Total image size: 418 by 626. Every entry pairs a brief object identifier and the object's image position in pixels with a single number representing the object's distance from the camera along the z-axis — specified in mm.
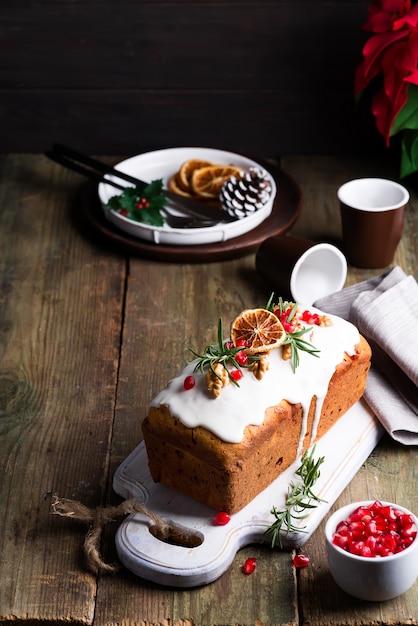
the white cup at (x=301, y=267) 1673
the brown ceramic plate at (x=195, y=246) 1766
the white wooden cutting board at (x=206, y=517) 1349
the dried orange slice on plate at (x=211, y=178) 1848
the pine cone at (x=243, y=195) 1798
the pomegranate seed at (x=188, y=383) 1394
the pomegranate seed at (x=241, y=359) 1398
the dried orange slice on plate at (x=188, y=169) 1867
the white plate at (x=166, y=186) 1762
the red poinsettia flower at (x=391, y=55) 1743
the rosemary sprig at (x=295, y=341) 1412
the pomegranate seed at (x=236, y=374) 1387
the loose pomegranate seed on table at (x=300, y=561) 1363
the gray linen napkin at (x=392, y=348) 1492
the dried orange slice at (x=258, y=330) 1407
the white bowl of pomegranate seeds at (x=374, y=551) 1305
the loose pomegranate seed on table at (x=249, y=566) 1361
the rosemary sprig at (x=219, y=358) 1391
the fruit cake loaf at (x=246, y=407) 1372
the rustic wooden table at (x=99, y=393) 1343
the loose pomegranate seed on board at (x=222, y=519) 1376
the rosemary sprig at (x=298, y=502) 1370
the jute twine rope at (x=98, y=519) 1364
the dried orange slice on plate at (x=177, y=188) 1859
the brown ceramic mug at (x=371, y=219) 1716
